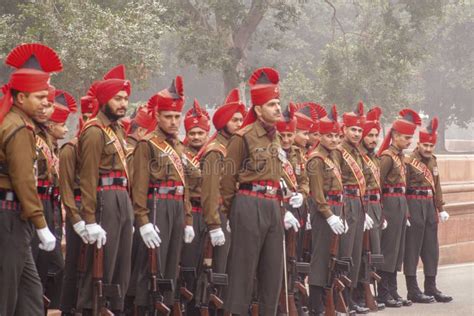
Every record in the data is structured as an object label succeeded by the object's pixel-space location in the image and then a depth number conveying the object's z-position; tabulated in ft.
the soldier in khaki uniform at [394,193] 53.74
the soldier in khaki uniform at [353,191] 48.91
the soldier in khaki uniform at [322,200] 47.00
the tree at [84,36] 76.23
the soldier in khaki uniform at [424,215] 55.34
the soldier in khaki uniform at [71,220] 34.80
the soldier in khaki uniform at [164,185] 38.66
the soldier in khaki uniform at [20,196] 28.76
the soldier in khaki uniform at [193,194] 42.51
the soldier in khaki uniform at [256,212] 37.20
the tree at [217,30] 107.00
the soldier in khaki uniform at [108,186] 35.16
